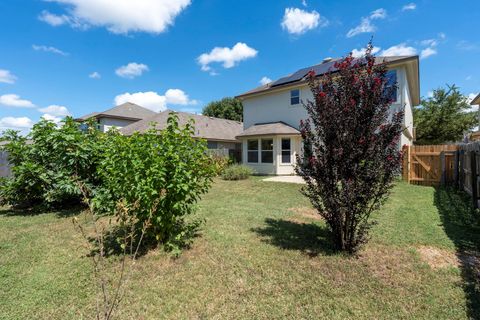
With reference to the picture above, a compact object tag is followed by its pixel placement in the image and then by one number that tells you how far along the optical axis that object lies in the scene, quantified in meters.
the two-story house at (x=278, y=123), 15.28
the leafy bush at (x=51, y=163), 7.12
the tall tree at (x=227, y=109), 40.72
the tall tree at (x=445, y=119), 25.28
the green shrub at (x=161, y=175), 3.77
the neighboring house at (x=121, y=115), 26.36
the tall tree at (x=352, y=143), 3.72
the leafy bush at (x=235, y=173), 13.29
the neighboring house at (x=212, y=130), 21.44
